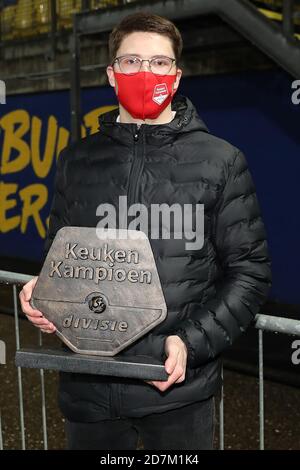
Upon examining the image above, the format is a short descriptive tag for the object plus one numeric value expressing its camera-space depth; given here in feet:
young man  5.79
